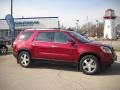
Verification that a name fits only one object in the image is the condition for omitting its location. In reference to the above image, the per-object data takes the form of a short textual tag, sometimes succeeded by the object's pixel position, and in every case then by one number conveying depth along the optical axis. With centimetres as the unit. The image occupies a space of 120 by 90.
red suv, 406
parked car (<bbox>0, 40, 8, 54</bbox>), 746
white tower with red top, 2803
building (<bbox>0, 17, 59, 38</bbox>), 1833
